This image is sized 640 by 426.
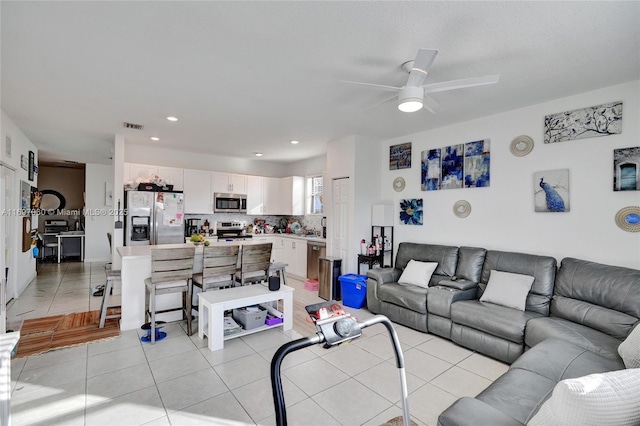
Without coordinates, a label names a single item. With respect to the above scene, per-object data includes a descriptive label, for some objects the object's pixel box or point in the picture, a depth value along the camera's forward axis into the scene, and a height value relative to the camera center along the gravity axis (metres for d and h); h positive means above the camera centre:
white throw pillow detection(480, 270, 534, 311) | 3.04 -0.77
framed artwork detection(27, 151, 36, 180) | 5.53 +0.94
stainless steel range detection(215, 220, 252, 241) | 6.36 -0.34
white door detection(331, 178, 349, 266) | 4.99 -0.07
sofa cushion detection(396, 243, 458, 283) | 3.95 -0.55
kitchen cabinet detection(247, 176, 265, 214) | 7.00 +0.48
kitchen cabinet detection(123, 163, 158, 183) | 5.55 +0.83
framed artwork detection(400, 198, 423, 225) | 4.62 +0.07
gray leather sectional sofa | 1.72 -0.94
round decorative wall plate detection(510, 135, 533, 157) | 3.51 +0.83
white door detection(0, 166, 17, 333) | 4.25 -0.19
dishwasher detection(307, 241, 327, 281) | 5.67 -0.77
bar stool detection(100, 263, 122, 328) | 3.60 -0.89
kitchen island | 3.60 -0.89
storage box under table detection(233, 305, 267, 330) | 3.46 -1.19
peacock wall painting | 3.25 +0.28
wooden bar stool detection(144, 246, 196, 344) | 3.28 -0.67
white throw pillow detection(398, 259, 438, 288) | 3.88 -0.76
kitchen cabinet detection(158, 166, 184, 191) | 5.82 +0.78
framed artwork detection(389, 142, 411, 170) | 4.81 +0.97
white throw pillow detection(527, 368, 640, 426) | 1.02 -0.64
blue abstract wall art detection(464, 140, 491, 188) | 3.88 +0.69
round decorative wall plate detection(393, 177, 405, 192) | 4.89 +0.52
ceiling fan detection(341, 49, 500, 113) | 2.14 +1.02
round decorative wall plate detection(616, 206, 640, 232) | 2.81 -0.02
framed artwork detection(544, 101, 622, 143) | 2.95 +0.97
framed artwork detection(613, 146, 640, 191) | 2.82 +0.45
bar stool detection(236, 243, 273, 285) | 3.82 -0.61
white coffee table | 3.09 -0.96
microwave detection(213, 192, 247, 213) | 6.52 +0.28
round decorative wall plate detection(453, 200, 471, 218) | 4.07 +0.11
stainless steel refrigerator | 5.23 -0.05
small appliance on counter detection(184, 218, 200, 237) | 6.34 -0.25
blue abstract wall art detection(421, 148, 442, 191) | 4.41 +0.68
